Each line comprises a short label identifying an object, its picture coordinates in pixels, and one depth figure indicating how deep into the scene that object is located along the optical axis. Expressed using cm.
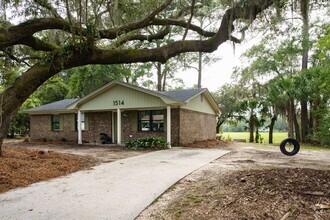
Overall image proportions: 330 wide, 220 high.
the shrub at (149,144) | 1387
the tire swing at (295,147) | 1094
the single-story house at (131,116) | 1517
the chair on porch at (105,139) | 1711
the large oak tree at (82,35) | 649
